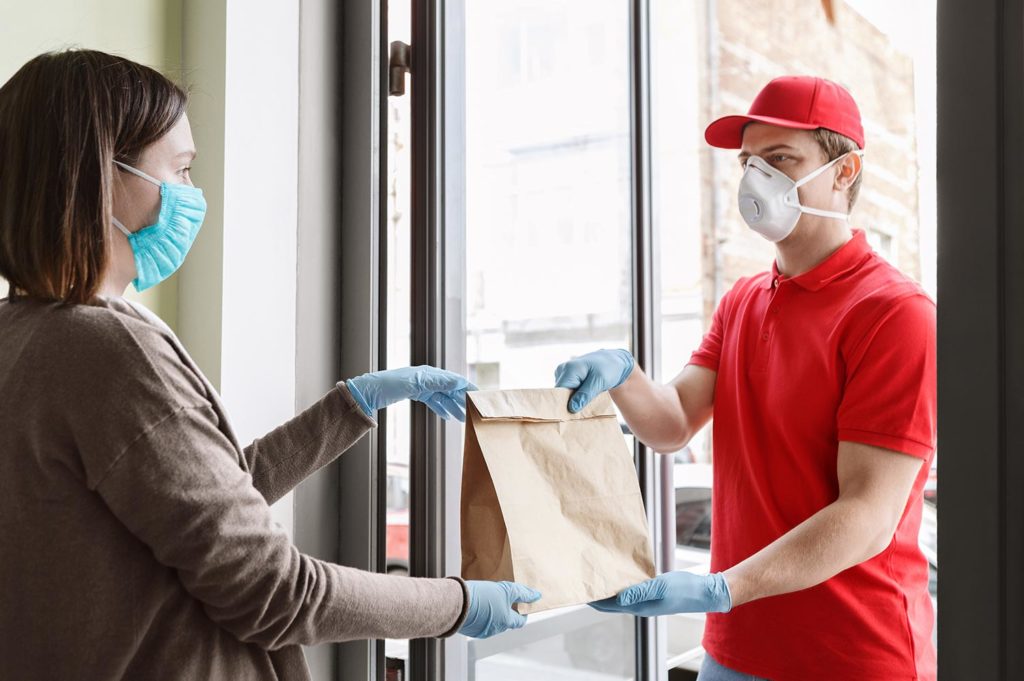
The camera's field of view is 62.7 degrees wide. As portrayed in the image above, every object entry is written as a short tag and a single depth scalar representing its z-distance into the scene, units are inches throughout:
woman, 35.4
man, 45.8
